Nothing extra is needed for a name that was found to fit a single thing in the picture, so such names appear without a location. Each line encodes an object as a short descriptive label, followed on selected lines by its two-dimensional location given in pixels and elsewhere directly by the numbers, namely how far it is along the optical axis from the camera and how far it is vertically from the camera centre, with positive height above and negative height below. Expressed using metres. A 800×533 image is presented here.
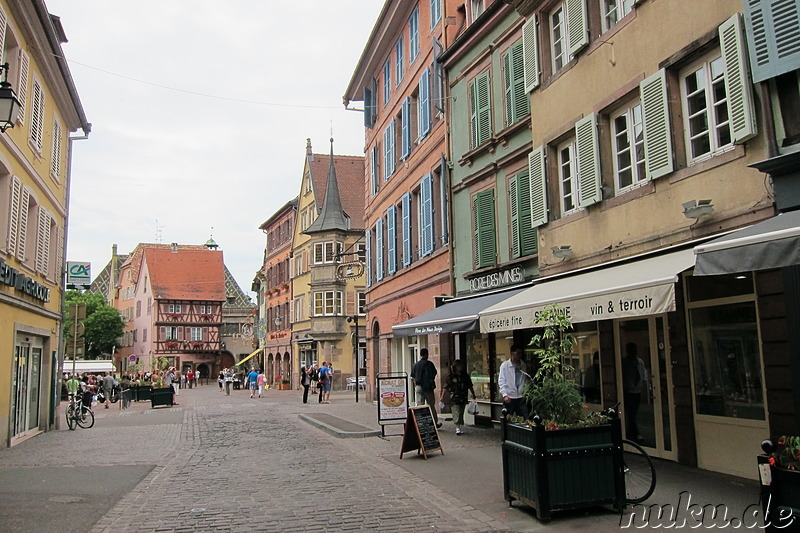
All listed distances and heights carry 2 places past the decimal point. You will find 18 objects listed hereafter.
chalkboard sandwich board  11.95 -1.19
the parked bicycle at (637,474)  7.63 -1.26
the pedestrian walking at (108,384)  35.34 -0.73
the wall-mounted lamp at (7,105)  10.02 +3.70
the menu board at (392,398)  15.33 -0.75
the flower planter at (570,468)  7.20 -1.10
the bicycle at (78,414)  20.44 -1.24
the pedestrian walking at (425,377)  15.01 -0.32
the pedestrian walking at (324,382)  30.61 -0.75
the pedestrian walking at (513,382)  11.41 -0.36
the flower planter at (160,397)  30.69 -1.21
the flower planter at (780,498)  4.69 -0.96
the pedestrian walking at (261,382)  39.62 -0.87
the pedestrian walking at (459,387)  15.11 -0.55
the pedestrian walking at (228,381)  41.56 -0.81
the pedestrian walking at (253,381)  40.56 -0.84
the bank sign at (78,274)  21.39 +2.85
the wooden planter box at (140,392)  35.28 -1.12
